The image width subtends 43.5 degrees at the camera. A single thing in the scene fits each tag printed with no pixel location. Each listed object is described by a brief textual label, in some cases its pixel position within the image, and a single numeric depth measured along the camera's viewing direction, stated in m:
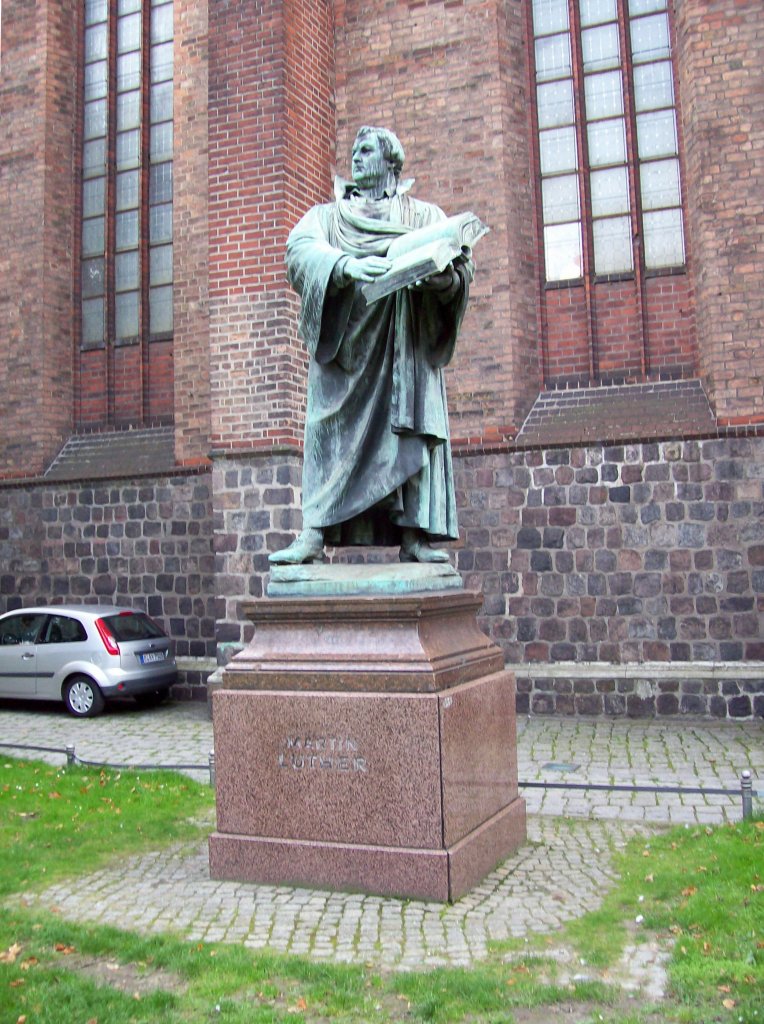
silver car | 12.23
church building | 10.95
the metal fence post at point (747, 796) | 6.00
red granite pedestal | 4.52
